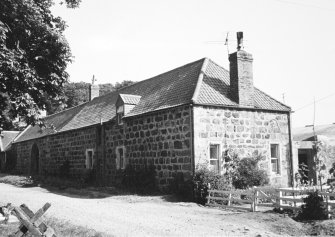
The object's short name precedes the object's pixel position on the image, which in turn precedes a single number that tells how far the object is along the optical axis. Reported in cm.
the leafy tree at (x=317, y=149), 1114
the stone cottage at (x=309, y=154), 2229
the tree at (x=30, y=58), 1259
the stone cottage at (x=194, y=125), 1744
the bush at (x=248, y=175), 1755
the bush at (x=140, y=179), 1920
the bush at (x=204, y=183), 1594
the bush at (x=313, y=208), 1136
